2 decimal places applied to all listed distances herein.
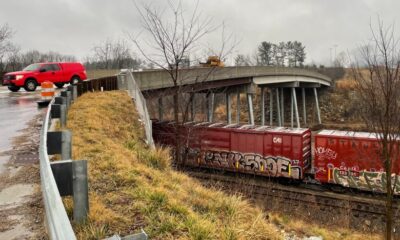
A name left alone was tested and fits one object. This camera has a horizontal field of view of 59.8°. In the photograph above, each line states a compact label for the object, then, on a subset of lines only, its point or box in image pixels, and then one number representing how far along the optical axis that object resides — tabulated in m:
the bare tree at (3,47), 45.75
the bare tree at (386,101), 9.27
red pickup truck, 22.67
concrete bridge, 21.08
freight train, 18.39
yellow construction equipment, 24.16
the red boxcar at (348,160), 17.80
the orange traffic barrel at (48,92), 15.70
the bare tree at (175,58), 16.16
